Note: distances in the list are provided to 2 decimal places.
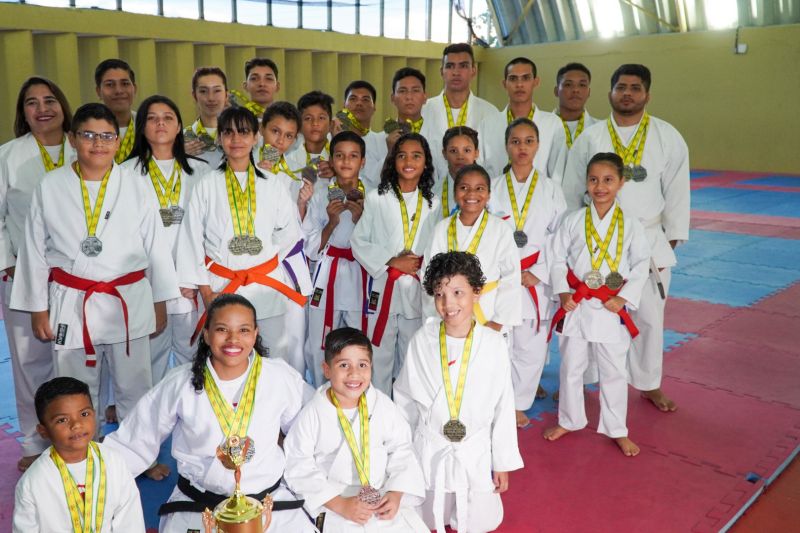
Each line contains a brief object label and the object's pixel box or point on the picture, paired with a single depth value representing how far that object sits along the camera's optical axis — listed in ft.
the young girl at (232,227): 11.94
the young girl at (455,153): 13.85
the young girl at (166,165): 12.21
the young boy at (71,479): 7.79
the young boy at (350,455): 9.28
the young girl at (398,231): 13.17
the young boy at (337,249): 13.82
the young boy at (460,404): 10.37
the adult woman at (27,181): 11.80
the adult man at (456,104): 16.74
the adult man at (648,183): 14.64
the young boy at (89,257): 10.61
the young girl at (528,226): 13.98
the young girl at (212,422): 9.02
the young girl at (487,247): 12.52
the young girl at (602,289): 13.23
